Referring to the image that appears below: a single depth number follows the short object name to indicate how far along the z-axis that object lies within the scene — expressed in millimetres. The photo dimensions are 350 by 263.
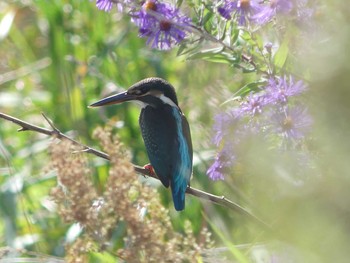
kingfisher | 5469
